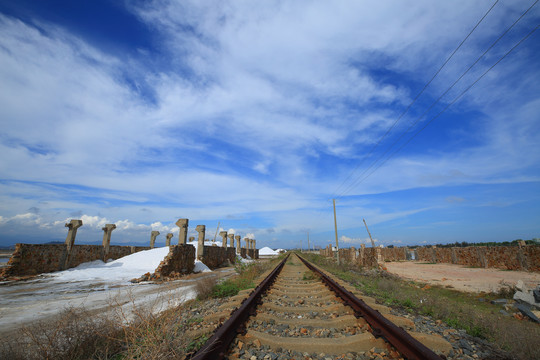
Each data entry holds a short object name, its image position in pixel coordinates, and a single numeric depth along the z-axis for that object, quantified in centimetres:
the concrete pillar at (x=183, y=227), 1583
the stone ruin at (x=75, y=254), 1279
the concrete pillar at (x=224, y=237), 2698
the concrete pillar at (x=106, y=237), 1833
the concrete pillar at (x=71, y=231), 1542
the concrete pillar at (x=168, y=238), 2744
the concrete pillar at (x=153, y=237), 2534
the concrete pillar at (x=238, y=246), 3534
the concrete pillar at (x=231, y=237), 3177
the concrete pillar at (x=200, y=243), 1853
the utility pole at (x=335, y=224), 2240
